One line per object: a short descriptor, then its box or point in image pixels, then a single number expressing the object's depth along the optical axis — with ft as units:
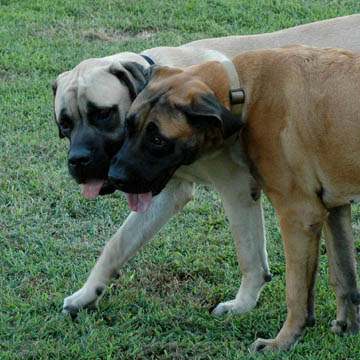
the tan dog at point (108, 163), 24.17
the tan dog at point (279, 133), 20.72
